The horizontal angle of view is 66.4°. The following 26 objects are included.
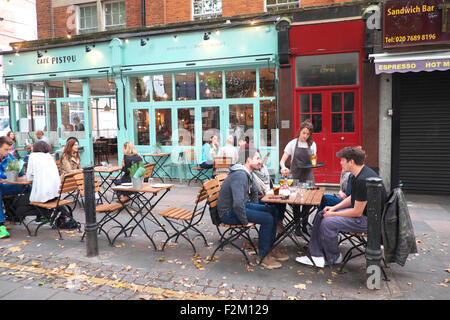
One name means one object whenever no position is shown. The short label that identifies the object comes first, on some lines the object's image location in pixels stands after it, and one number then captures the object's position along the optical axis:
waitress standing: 6.05
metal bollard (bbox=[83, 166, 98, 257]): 4.91
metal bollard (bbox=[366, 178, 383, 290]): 3.83
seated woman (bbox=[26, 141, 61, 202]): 5.91
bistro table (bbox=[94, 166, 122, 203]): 8.05
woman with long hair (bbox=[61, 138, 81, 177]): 7.34
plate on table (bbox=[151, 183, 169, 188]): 5.78
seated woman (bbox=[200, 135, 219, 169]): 9.93
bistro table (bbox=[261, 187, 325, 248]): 4.42
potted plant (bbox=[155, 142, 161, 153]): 11.24
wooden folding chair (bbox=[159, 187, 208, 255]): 4.94
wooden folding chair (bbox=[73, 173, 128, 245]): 5.48
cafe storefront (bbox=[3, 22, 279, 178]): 10.16
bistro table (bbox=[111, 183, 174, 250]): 5.44
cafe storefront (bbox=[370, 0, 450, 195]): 8.05
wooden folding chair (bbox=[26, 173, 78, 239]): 5.83
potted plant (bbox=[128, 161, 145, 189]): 5.57
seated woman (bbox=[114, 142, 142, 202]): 7.38
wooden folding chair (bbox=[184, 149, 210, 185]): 10.71
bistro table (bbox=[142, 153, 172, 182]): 11.18
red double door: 9.27
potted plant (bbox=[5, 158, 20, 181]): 6.23
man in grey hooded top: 4.46
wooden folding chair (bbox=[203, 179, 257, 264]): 4.68
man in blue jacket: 6.35
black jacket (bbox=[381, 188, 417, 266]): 4.00
